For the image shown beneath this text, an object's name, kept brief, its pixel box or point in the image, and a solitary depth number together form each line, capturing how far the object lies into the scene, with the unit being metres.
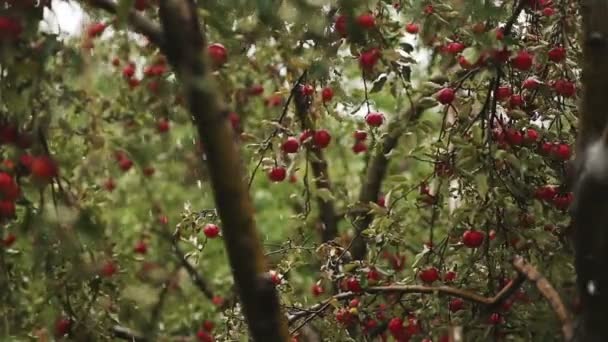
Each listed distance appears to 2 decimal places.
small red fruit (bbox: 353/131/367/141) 6.32
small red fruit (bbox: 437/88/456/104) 5.24
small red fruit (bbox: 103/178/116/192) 7.72
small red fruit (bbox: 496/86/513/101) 5.57
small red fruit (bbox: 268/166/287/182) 5.92
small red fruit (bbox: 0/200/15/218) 4.01
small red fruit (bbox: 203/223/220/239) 6.08
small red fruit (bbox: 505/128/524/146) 5.16
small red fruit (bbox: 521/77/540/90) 5.37
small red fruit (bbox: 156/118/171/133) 8.15
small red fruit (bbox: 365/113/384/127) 5.89
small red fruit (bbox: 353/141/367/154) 7.95
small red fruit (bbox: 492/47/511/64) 4.72
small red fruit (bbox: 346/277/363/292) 5.22
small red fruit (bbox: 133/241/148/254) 9.60
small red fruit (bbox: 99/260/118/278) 5.48
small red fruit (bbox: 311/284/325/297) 5.82
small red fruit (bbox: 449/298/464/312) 5.62
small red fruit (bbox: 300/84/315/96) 5.90
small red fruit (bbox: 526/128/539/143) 5.27
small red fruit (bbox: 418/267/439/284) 5.35
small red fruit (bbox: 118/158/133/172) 8.14
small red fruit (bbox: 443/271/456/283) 5.57
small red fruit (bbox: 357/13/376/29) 4.69
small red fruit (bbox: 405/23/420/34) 7.09
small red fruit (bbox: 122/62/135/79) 8.33
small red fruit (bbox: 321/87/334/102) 5.92
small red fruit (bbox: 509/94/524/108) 5.39
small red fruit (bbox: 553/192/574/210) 5.21
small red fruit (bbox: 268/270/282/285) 5.57
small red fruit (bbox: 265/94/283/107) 9.18
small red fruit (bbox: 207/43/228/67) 5.63
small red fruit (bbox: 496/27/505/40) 4.63
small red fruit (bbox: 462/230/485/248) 5.30
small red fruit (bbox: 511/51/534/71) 5.00
